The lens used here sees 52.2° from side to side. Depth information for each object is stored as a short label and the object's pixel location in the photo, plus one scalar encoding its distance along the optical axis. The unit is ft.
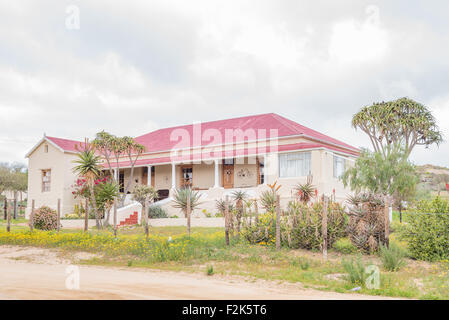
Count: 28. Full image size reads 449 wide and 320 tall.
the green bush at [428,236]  40.47
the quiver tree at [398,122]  108.17
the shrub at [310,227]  45.52
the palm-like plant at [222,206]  60.88
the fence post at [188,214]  51.83
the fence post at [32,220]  61.57
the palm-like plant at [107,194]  72.23
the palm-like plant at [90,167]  71.36
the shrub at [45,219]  69.72
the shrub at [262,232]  48.11
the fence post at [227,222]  47.83
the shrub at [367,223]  43.39
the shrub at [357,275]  31.32
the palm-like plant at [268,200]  64.69
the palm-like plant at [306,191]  67.46
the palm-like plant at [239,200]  50.56
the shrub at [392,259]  36.86
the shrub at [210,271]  37.11
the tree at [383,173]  72.18
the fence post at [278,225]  44.78
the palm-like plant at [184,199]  69.00
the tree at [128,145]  83.66
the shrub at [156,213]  80.79
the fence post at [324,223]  41.68
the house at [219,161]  75.05
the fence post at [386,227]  40.19
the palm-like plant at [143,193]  81.15
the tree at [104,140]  82.33
